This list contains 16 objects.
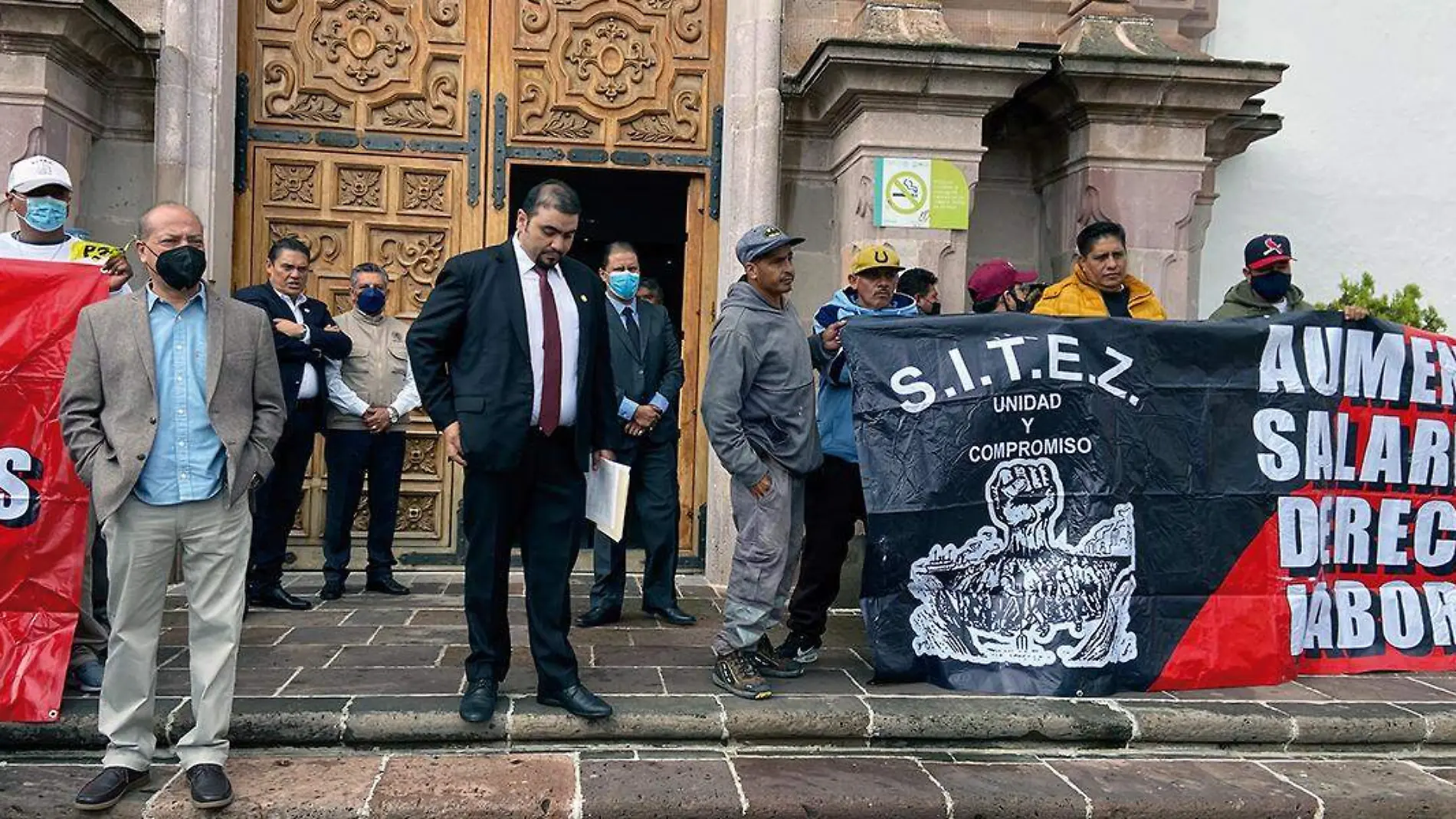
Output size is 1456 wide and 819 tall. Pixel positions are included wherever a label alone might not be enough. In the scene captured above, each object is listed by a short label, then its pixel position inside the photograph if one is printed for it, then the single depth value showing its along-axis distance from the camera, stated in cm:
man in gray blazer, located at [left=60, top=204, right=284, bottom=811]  406
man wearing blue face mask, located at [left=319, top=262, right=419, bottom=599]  695
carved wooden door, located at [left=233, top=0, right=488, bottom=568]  798
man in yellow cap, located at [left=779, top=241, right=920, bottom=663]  577
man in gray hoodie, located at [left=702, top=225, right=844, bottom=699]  517
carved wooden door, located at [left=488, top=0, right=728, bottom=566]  820
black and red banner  542
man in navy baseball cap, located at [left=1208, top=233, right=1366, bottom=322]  610
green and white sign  733
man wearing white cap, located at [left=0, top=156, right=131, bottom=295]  522
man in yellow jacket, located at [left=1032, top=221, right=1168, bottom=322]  585
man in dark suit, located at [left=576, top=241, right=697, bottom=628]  656
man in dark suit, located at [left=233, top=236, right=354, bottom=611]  655
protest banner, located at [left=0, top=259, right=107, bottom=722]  485
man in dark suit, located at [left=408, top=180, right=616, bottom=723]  458
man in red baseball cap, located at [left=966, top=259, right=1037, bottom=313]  666
